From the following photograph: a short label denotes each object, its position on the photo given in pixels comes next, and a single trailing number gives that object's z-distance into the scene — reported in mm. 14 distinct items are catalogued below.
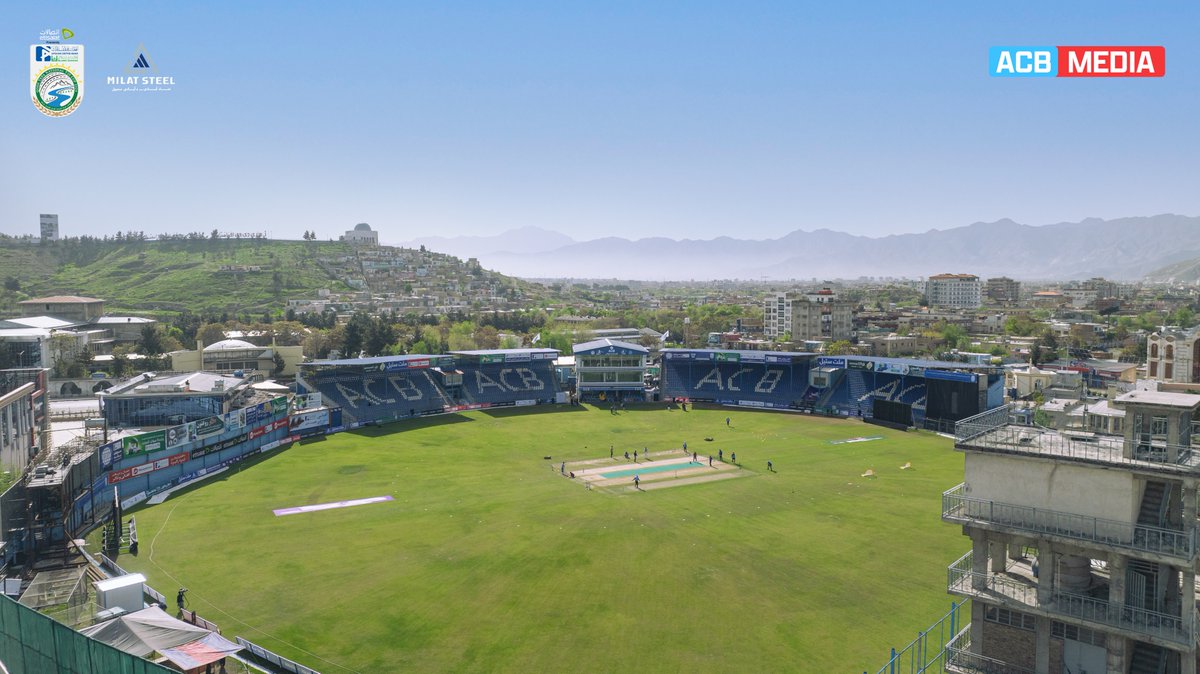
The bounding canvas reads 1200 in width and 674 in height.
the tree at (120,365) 99812
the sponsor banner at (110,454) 44844
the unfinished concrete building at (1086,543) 17562
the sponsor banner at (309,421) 67188
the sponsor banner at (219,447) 53906
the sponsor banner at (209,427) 53669
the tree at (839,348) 133250
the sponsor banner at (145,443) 47219
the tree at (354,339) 113438
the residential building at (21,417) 44438
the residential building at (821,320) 176125
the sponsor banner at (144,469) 45844
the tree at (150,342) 106750
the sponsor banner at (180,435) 51031
